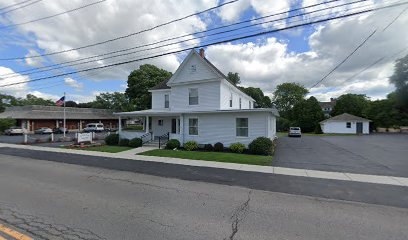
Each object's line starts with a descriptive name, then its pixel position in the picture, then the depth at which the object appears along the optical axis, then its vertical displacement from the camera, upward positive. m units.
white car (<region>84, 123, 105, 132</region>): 45.59 -1.47
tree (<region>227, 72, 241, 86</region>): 55.97 +11.11
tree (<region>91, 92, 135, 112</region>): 73.36 +7.08
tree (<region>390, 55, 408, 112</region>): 18.97 +3.95
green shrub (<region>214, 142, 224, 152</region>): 17.84 -2.13
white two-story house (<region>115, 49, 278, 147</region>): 17.75 +0.66
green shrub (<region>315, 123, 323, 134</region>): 46.59 -2.05
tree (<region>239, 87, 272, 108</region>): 63.38 +7.04
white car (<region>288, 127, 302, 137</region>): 36.44 -1.92
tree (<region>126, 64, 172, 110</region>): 42.66 +7.50
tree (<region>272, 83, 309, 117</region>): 76.75 +8.75
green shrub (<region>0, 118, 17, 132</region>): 36.62 -0.31
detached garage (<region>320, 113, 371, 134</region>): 45.31 -0.99
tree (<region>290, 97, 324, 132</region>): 50.84 +1.25
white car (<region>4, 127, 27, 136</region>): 38.31 -1.72
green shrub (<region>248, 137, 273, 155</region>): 15.73 -1.85
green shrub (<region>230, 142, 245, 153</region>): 16.93 -2.06
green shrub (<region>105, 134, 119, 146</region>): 22.02 -1.90
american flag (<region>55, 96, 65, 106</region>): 27.81 +2.55
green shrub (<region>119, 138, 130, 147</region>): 20.75 -2.01
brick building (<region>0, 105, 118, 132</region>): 43.38 +1.00
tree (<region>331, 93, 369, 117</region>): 55.25 +3.64
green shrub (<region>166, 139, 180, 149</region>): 18.48 -1.95
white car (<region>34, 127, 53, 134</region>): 40.67 -1.83
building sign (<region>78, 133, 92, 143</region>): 22.03 -1.64
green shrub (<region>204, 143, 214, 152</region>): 18.15 -2.19
